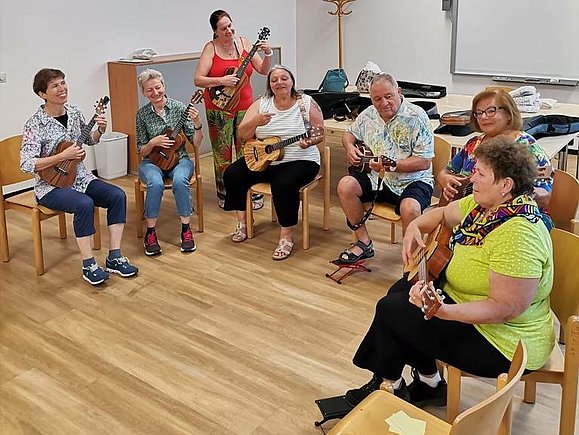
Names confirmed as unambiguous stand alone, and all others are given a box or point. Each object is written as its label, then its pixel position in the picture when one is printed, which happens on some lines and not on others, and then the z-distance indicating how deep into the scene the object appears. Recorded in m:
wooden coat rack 6.52
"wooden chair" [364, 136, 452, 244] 3.38
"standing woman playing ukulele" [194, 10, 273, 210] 4.22
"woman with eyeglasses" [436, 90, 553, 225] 2.67
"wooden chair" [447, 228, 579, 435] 1.82
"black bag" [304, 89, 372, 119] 4.38
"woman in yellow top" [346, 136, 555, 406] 1.83
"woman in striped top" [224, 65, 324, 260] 3.72
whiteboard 5.55
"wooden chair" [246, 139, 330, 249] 3.76
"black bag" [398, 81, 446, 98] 4.81
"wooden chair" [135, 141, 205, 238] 3.92
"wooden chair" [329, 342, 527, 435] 1.30
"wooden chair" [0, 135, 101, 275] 3.50
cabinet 5.15
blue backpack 4.73
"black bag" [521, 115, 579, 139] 3.74
